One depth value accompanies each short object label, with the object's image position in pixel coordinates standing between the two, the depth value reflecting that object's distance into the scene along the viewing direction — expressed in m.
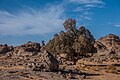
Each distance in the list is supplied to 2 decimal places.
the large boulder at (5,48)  64.63
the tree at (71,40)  32.99
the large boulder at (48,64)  21.93
